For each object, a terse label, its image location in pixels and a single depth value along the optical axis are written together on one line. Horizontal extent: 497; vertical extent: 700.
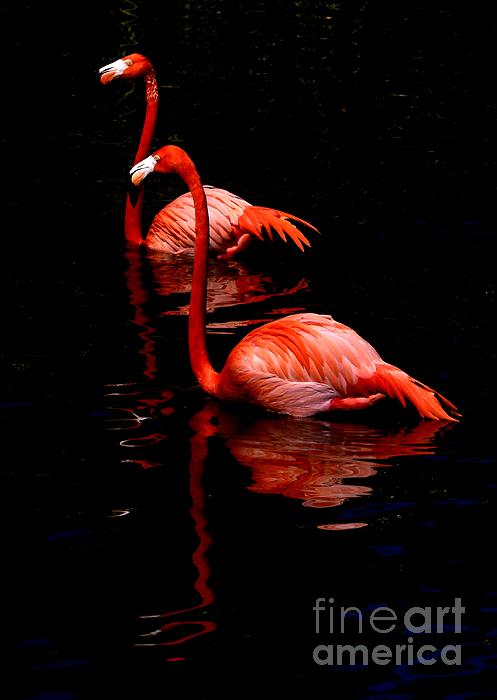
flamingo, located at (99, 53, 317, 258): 19.66
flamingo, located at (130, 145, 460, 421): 13.18
